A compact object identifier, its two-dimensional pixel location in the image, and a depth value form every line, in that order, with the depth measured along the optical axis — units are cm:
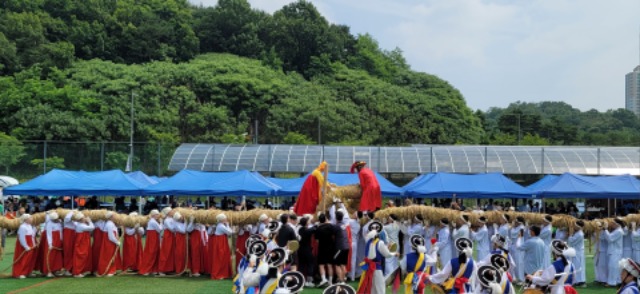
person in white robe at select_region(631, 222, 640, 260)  1617
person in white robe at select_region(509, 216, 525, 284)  1622
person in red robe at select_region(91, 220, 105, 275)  1658
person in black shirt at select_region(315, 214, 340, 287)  1336
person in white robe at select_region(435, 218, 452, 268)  1592
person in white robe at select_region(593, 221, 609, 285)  1633
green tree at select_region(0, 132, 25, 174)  3444
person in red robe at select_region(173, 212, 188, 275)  1655
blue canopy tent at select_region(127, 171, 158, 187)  2774
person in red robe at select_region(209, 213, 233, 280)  1617
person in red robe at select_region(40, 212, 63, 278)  1628
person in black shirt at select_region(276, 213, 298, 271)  1345
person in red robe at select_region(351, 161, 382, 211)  1518
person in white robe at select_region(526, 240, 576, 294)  966
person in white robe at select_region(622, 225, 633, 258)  1645
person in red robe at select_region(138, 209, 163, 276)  1666
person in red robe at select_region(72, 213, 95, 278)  1638
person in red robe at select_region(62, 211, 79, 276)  1647
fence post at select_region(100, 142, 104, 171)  3512
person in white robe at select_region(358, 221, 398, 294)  1150
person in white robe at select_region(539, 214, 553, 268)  1557
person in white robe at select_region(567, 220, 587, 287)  1583
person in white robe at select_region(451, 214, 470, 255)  1570
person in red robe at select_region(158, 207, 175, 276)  1656
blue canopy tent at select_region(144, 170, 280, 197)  2289
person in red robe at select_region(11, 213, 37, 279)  1614
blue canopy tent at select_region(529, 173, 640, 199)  2427
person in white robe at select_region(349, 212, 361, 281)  1574
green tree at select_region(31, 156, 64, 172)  3395
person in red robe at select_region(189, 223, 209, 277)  1648
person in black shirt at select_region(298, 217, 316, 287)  1432
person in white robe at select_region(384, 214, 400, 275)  1585
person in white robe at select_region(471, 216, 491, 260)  1630
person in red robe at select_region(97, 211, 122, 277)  1637
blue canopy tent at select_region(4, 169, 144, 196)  2414
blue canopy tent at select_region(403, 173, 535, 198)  2450
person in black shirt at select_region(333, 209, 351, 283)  1335
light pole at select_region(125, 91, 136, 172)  3550
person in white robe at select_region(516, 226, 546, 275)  1455
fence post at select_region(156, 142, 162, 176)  3562
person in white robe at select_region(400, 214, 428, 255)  1645
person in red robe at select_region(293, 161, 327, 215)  1526
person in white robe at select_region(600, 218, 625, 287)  1605
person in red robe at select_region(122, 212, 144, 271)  1675
